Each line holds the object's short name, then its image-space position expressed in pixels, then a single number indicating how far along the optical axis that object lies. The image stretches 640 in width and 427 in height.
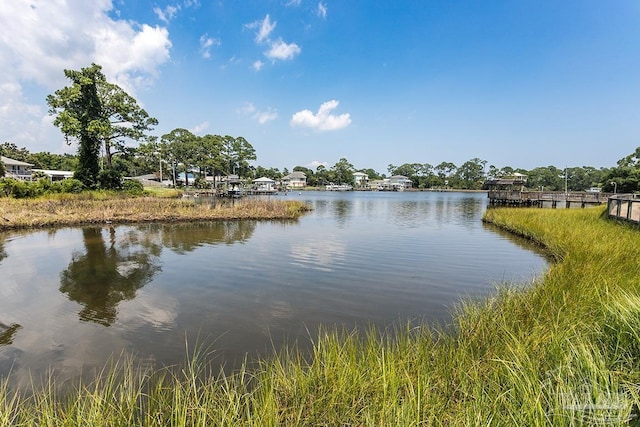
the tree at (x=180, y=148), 56.28
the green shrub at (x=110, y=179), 30.38
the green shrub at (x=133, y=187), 31.80
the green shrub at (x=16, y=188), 22.03
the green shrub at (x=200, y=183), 60.03
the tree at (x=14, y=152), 56.99
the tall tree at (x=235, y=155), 61.71
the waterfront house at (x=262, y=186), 63.75
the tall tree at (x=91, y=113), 28.06
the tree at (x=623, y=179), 41.25
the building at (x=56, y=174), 50.23
